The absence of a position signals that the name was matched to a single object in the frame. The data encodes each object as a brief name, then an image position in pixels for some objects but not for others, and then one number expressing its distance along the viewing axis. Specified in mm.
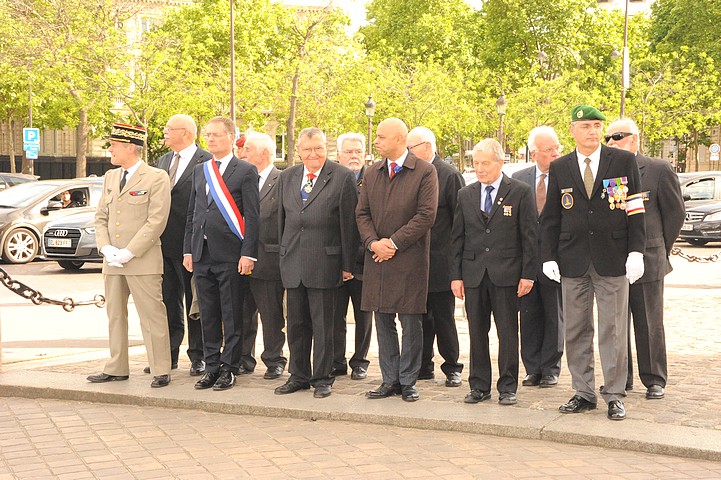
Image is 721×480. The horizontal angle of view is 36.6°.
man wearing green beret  7266
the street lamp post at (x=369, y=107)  46938
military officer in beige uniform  8508
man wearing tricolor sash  8516
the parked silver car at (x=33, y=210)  20516
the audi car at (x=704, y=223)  25891
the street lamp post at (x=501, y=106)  47938
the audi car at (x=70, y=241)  18688
